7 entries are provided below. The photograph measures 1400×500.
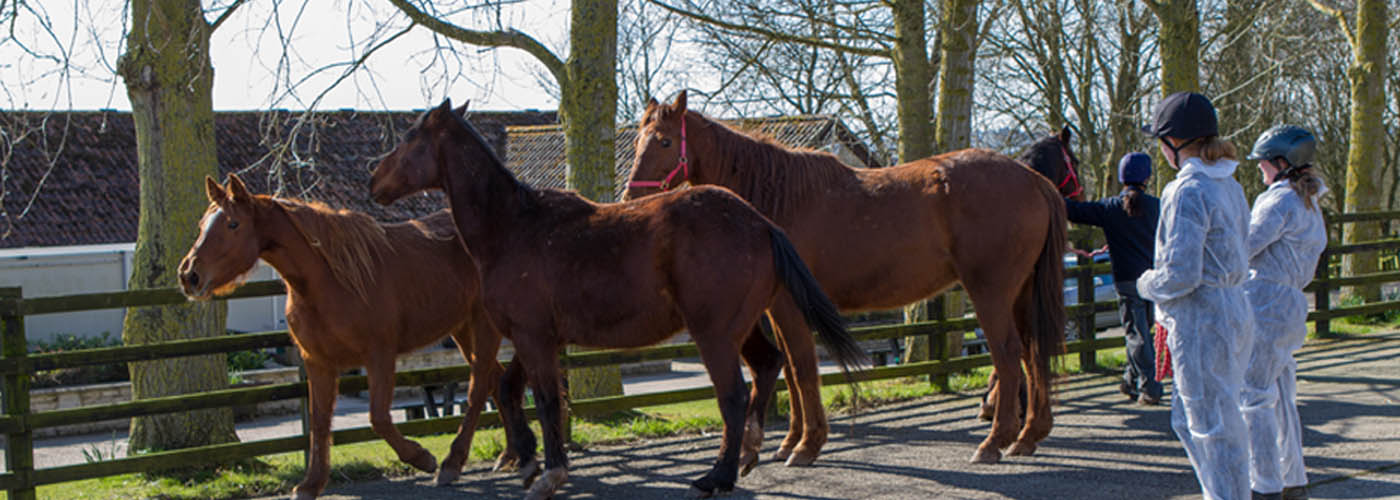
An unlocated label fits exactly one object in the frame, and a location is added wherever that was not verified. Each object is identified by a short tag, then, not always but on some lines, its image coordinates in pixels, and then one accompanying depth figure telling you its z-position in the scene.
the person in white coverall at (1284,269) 5.07
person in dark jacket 7.71
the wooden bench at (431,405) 10.36
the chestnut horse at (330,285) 6.12
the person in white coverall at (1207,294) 4.58
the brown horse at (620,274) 5.88
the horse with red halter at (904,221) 7.30
